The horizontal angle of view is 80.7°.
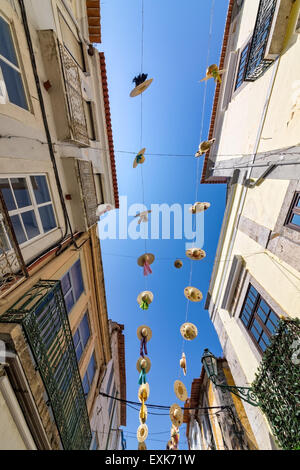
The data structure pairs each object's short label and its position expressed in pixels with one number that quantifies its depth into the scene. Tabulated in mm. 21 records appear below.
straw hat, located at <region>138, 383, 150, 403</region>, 6551
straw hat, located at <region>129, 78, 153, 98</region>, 5529
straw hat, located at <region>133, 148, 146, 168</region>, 7102
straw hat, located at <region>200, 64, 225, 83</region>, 6293
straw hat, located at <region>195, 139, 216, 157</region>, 7086
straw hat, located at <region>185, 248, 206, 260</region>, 6748
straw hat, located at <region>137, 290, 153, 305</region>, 6301
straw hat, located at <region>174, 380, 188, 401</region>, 6204
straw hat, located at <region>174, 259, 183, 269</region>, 7478
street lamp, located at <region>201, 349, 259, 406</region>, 6443
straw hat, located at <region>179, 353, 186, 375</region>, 7680
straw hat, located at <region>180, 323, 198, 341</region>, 6484
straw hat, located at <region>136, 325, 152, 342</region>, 6539
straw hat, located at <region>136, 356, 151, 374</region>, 6465
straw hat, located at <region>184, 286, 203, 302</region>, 6412
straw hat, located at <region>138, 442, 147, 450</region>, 8848
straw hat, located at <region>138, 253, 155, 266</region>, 6377
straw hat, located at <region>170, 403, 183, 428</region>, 7051
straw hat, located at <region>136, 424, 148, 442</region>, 6816
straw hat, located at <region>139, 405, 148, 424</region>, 7034
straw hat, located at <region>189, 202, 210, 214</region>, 7343
